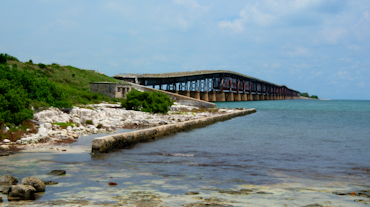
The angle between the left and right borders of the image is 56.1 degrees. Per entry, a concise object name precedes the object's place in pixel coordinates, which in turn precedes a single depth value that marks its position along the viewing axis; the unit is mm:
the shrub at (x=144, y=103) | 34938
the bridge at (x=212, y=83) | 100750
